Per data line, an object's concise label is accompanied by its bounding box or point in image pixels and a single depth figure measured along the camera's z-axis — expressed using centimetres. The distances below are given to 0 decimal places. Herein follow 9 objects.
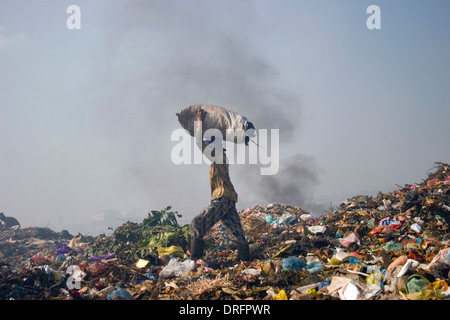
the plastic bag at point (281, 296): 352
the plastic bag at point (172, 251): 598
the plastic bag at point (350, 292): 318
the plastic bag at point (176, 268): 496
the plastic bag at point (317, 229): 696
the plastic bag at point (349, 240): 590
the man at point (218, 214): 543
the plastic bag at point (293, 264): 463
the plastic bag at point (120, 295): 385
